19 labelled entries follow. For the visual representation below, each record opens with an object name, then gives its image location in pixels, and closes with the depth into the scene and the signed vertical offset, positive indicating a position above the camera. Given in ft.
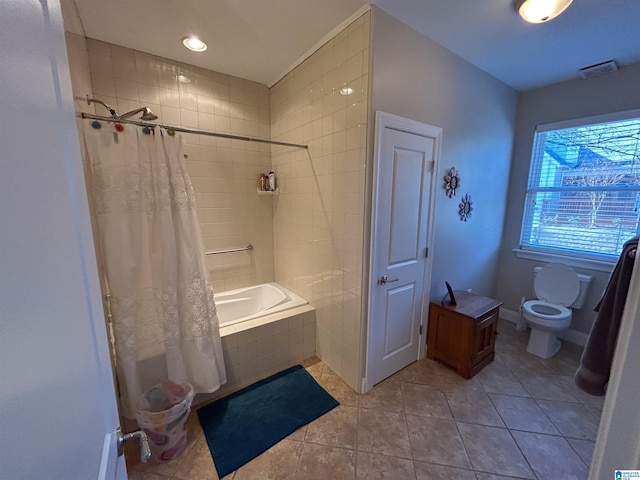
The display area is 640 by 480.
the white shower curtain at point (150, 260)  4.65 -1.19
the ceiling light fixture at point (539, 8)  4.67 +3.65
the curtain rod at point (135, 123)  4.30 +1.45
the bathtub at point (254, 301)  8.08 -3.31
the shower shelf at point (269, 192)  8.58 +0.32
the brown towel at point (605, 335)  2.85 -1.55
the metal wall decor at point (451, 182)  7.22 +0.61
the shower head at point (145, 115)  4.88 +1.67
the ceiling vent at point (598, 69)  6.93 +3.78
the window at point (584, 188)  7.38 +0.49
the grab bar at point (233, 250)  8.40 -1.66
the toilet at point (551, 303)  7.56 -3.26
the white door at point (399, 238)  5.83 -0.90
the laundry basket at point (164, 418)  4.68 -4.14
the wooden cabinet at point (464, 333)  6.74 -3.60
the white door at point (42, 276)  0.98 -0.37
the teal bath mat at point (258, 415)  5.03 -4.88
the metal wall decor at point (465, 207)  7.84 -0.13
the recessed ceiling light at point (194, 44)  6.23 +3.94
